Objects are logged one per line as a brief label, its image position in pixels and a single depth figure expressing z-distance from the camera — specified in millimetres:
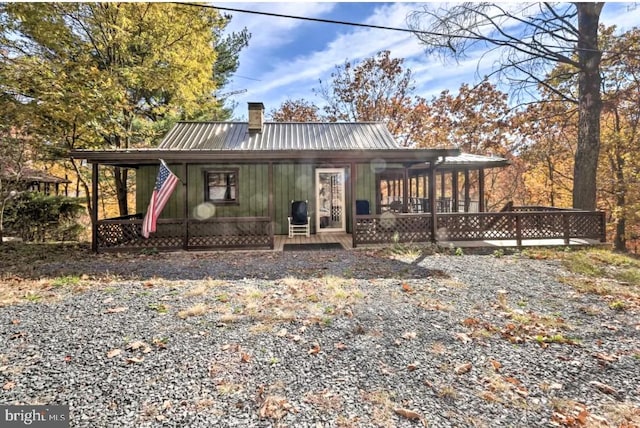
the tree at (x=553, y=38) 9156
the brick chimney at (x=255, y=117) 11336
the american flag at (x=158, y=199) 6824
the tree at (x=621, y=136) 11320
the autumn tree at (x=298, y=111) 22125
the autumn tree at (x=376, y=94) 19916
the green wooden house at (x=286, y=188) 7883
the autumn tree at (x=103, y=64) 8484
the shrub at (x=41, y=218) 11195
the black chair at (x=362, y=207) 10273
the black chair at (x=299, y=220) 10023
